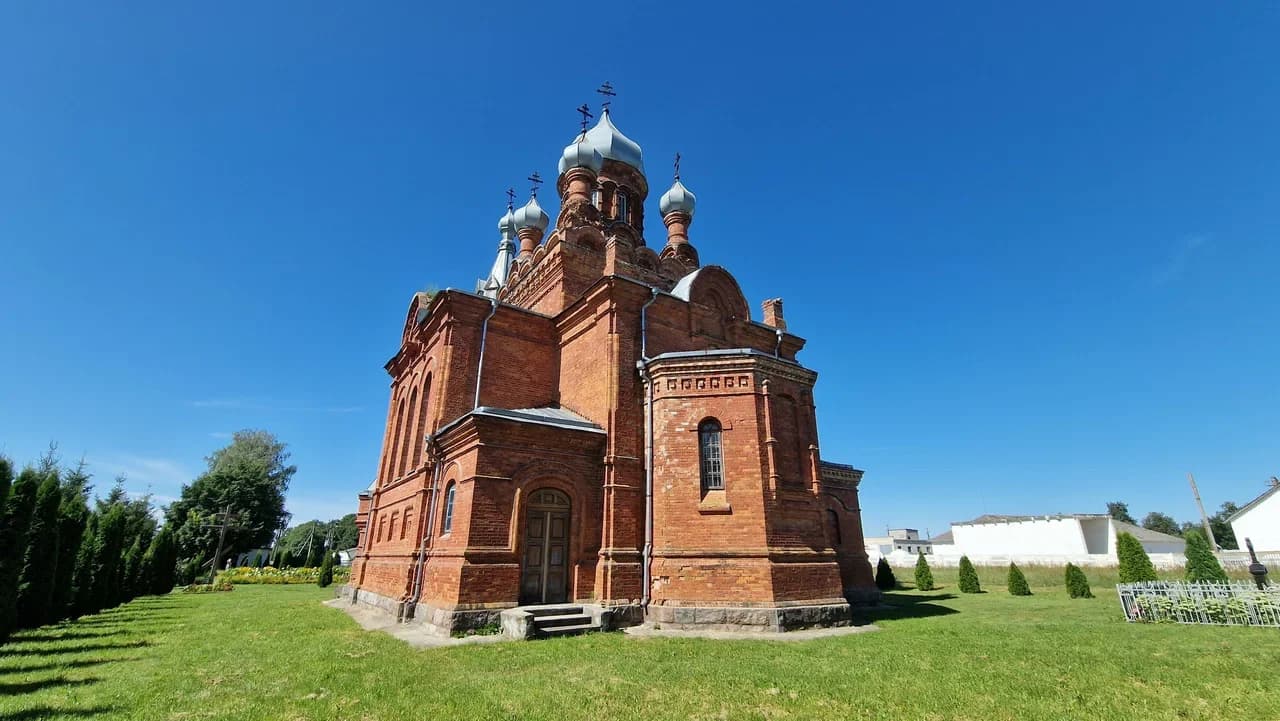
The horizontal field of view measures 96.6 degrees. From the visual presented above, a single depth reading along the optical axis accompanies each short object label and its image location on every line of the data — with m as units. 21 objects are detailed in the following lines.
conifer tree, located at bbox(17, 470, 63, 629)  11.34
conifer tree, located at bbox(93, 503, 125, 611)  15.91
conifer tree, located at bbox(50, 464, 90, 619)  12.82
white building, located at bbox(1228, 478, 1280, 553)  33.62
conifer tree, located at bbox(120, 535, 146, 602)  19.45
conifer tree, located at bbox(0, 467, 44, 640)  9.40
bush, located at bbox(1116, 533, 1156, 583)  18.98
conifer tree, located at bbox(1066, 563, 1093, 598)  20.12
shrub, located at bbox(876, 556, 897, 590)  25.03
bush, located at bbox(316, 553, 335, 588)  29.19
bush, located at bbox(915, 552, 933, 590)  25.70
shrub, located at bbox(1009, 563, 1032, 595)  21.98
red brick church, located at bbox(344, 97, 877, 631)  11.39
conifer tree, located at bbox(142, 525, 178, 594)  23.25
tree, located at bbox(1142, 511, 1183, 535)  80.27
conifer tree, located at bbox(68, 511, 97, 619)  14.23
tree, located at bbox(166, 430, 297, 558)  37.56
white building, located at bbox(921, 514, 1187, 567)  30.42
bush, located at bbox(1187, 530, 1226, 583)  17.39
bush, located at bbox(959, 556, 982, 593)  23.28
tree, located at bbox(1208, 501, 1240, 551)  60.88
